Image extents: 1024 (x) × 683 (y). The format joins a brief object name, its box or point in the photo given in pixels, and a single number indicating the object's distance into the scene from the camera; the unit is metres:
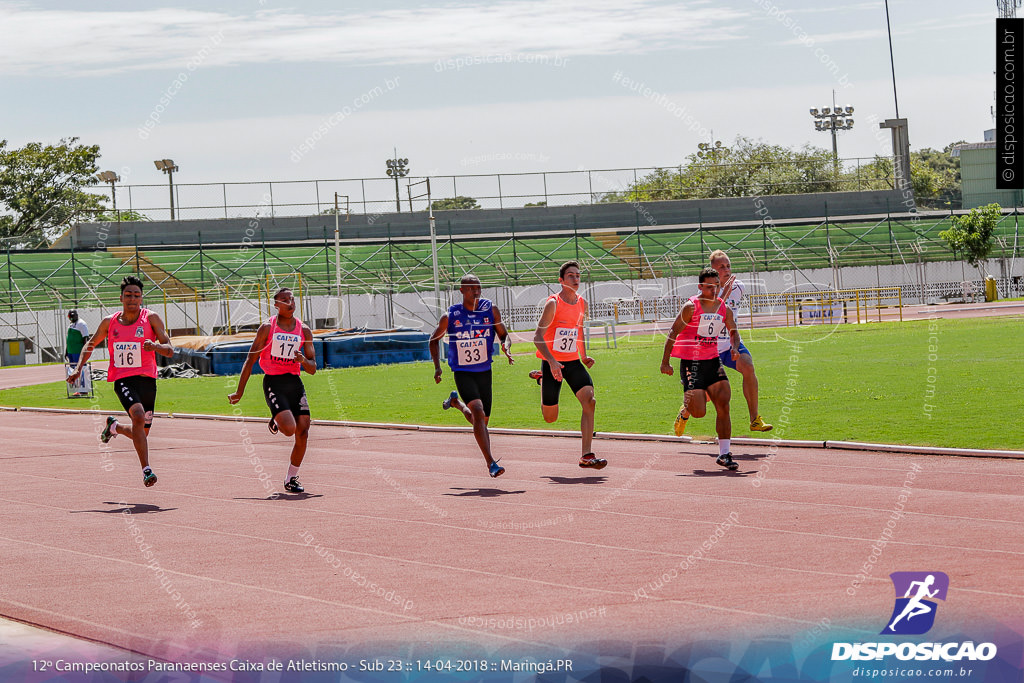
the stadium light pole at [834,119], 97.06
